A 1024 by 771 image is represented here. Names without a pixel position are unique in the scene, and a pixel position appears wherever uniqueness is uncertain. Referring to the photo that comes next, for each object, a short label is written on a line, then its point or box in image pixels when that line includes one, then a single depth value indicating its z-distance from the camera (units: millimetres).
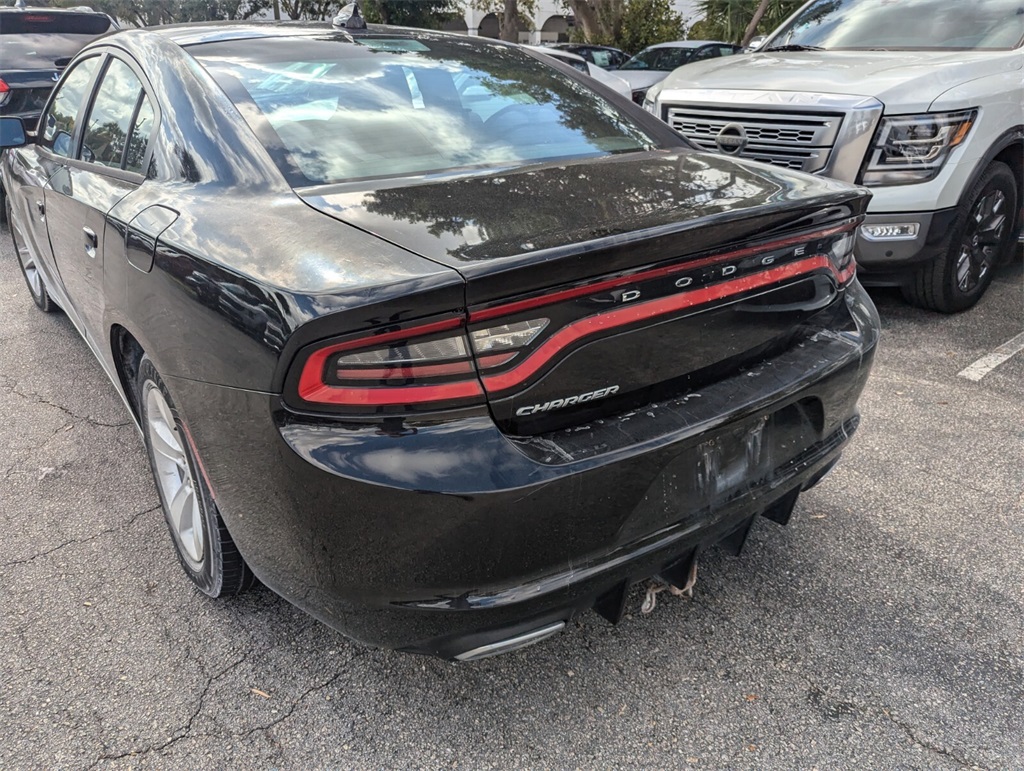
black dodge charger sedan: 1528
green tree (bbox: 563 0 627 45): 19609
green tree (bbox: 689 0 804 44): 18141
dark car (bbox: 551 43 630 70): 14836
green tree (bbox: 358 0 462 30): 23609
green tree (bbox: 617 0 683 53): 20453
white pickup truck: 4238
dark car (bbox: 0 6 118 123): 6852
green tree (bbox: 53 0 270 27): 29562
